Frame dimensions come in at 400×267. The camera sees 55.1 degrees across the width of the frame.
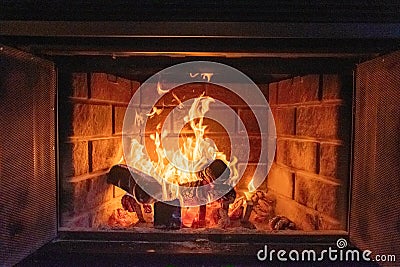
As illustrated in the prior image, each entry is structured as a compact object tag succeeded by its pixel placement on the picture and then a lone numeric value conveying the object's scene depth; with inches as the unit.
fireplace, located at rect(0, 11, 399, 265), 33.5
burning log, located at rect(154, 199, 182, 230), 45.9
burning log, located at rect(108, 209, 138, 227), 48.5
